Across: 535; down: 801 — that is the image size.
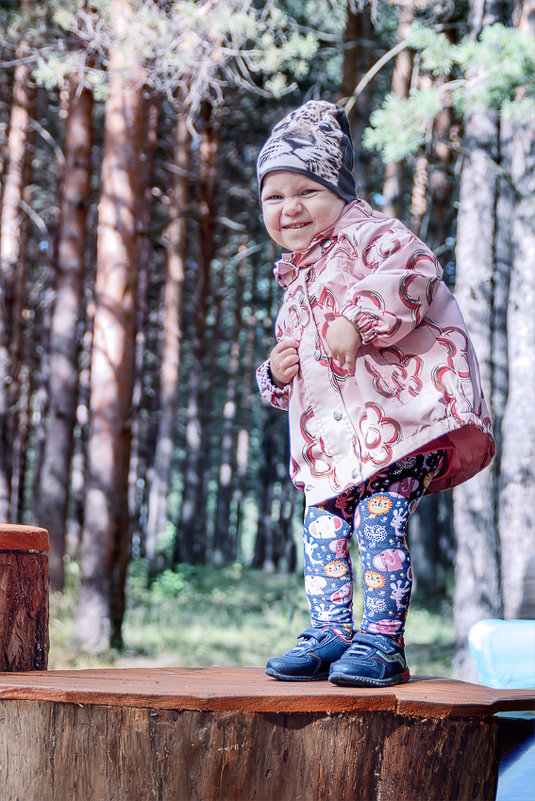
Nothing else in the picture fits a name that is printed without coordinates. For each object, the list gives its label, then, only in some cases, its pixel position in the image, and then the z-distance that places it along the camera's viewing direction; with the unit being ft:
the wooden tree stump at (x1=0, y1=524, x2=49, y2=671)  7.98
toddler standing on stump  8.15
